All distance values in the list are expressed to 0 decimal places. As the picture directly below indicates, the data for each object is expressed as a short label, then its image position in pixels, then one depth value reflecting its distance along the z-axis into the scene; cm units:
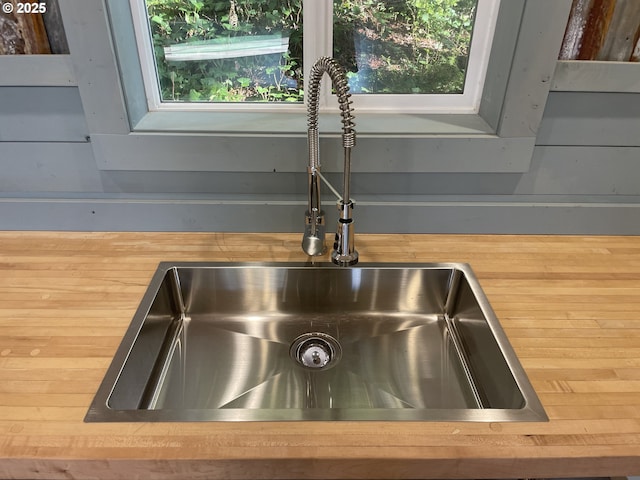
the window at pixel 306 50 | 116
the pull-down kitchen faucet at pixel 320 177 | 87
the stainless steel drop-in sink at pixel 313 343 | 89
